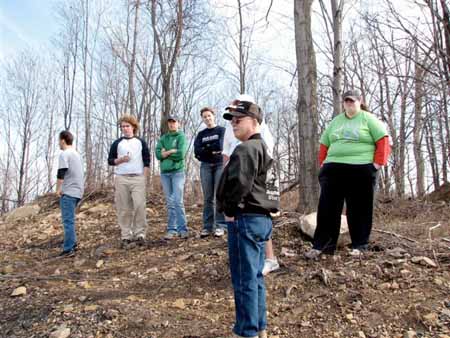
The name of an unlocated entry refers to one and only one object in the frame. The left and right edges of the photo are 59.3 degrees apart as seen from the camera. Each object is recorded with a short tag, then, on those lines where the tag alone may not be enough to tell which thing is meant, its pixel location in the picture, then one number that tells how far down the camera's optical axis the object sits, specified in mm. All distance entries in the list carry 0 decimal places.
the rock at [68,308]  3383
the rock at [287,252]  4242
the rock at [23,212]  9523
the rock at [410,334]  2764
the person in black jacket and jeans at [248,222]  2512
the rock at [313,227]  4316
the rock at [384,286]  3333
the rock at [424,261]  3665
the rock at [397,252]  3882
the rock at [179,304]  3379
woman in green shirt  3832
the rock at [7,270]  4984
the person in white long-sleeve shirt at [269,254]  3787
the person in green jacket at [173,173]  5508
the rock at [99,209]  8586
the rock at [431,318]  2889
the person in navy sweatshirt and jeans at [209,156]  5215
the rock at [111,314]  3189
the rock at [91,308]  3326
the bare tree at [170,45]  10315
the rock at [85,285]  4066
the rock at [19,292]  3973
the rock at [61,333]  3022
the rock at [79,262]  5070
